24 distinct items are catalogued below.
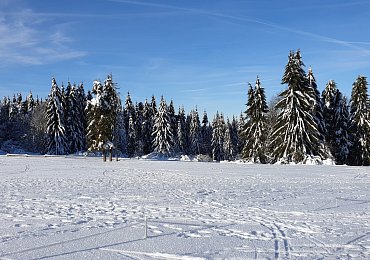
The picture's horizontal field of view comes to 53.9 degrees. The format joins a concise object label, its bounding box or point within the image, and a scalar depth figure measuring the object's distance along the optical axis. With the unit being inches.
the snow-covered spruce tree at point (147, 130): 3405.5
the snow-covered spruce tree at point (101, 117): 1920.5
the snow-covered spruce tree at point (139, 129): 3206.2
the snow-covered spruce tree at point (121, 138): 2815.0
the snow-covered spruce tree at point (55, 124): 2522.1
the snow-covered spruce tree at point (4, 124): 3438.7
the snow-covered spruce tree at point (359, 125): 1792.6
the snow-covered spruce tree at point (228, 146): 3571.1
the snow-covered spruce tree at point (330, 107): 1899.6
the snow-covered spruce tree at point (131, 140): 3216.0
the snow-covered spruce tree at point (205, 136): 4079.7
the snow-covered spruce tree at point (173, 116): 3666.3
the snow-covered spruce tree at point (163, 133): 2751.0
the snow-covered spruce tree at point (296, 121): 1598.2
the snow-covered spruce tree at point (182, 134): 3440.5
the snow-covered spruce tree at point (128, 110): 3422.0
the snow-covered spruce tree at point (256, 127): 1897.1
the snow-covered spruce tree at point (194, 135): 3516.2
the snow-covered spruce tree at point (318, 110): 1676.9
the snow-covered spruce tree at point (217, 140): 3523.6
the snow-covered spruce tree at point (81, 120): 2768.2
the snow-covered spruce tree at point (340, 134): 1868.8
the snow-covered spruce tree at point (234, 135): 4049.7
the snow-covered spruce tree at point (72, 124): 2719.0
